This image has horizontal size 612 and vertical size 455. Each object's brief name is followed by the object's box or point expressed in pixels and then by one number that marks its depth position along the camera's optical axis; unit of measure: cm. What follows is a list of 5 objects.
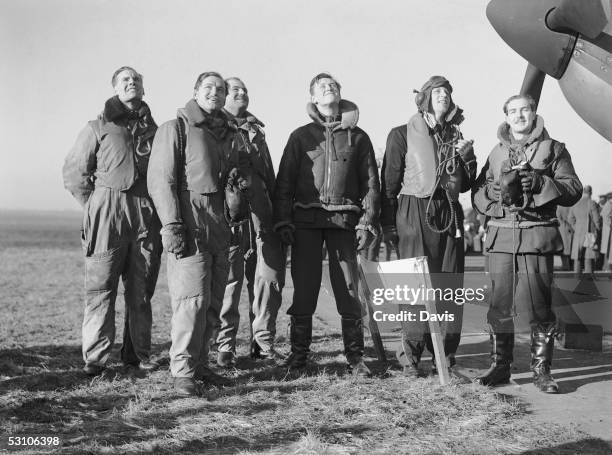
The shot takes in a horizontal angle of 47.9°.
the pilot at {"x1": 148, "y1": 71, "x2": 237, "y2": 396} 441
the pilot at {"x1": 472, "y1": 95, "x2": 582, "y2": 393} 456
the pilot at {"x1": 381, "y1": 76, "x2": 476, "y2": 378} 493
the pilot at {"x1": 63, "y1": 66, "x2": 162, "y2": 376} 494
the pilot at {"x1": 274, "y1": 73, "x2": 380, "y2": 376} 500
